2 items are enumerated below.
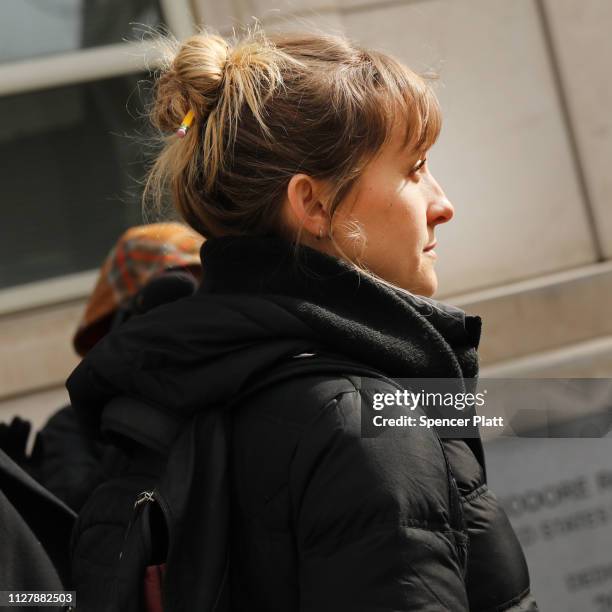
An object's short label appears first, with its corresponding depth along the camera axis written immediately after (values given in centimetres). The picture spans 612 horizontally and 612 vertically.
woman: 250
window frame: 454
